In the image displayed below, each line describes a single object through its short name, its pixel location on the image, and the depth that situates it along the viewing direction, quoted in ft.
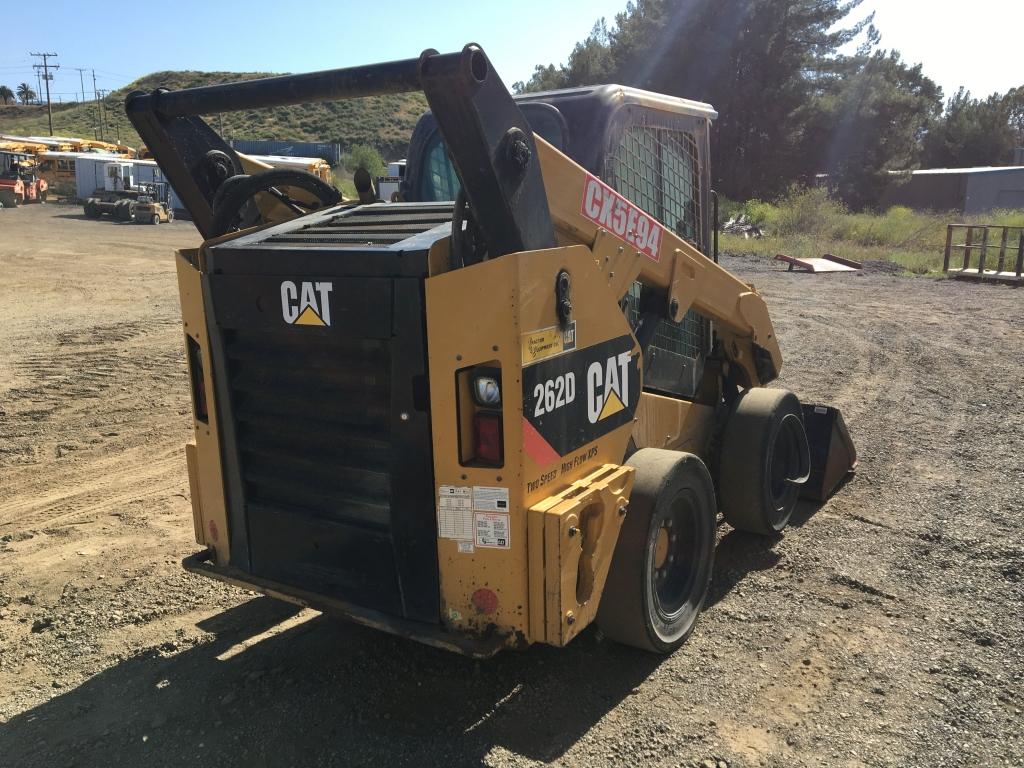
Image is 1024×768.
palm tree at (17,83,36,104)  361.10
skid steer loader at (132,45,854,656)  8.66
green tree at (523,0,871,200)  118.32
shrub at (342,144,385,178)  165.48
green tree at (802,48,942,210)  121.19
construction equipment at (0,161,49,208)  119.75
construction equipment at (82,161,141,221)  104.47
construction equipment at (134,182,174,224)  102.58
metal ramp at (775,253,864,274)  65.51
